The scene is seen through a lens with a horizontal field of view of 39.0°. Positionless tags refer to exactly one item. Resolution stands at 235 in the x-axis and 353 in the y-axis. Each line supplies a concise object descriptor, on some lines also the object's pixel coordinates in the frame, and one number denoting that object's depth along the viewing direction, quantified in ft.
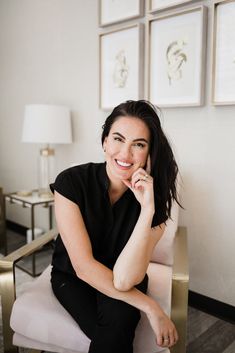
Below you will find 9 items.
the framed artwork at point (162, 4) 6.27
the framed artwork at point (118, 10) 6.96
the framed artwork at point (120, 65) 7.11
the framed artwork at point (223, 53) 5.71
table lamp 8.06
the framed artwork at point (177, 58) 6.14
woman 3.83
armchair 3.99
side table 8.11
